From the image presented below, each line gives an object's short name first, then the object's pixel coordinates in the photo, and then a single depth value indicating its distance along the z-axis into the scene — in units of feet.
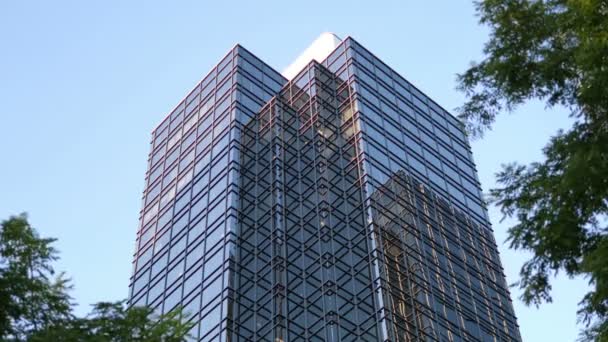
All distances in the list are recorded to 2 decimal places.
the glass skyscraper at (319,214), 163.84
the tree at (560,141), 63.05
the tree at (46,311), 65.26
